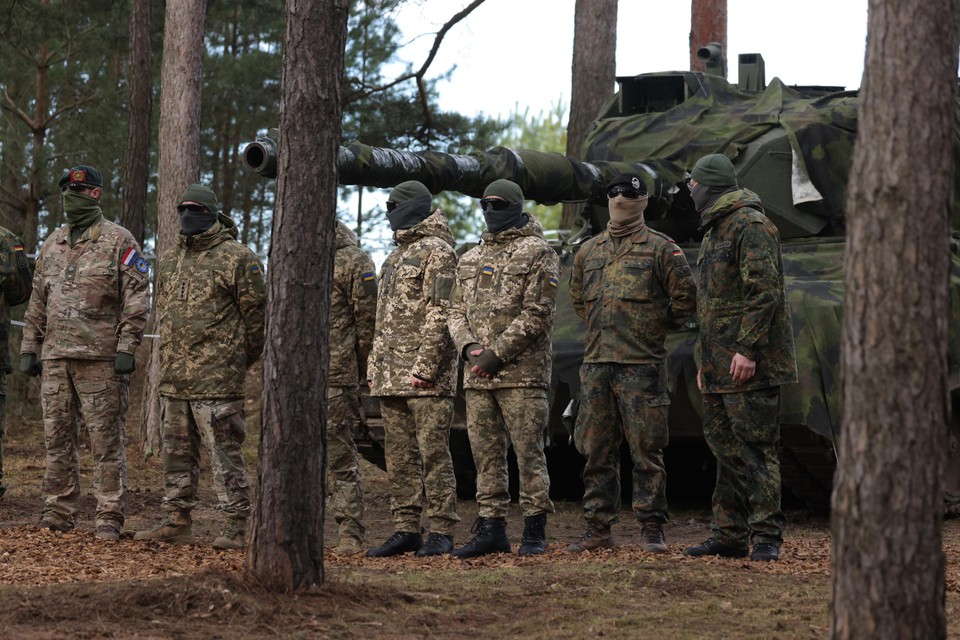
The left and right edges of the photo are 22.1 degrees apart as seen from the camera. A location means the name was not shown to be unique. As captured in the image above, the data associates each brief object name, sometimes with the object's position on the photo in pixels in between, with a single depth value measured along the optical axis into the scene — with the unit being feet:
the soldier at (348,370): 41.41
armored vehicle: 44.00
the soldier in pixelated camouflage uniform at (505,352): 38.52
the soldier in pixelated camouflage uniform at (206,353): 40.88
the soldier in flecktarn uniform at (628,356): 38.38
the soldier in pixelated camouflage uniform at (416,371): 39.41
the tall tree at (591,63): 78.37
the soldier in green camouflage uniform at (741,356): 36.22
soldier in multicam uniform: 42.72
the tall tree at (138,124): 75.84
